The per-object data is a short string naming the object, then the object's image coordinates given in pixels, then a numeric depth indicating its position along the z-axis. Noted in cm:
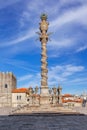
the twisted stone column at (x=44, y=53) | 1453
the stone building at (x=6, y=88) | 2930
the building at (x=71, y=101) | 2916
